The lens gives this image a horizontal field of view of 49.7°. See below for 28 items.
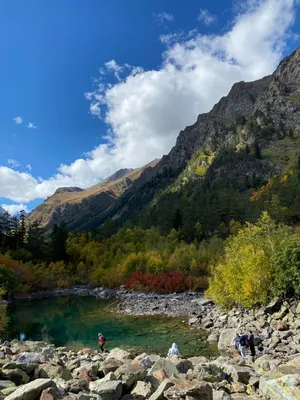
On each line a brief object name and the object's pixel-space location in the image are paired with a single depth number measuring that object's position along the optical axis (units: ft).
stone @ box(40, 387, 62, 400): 31.91
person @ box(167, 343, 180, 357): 82.33
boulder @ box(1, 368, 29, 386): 39.60
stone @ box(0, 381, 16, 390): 35.73
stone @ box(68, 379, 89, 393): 37.35
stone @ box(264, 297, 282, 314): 111.96
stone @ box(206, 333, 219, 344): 106.69
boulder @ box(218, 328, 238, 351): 97.66
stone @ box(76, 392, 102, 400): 32.68
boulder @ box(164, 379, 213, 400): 37.65
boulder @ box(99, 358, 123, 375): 48.97
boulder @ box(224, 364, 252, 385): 49.08
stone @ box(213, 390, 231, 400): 39.06
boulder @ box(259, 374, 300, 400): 34.45
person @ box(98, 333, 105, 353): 92.58
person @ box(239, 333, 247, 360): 83.61
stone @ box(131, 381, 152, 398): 39.58
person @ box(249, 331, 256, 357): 85.20
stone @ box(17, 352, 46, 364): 51.34
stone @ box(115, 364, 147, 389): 42.21
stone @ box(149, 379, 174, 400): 37.50
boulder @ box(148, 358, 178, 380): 47.29
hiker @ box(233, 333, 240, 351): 87.92
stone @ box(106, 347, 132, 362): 64.84
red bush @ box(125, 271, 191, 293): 234.58
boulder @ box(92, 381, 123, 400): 36.83
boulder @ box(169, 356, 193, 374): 52.26
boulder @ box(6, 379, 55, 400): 31.81
